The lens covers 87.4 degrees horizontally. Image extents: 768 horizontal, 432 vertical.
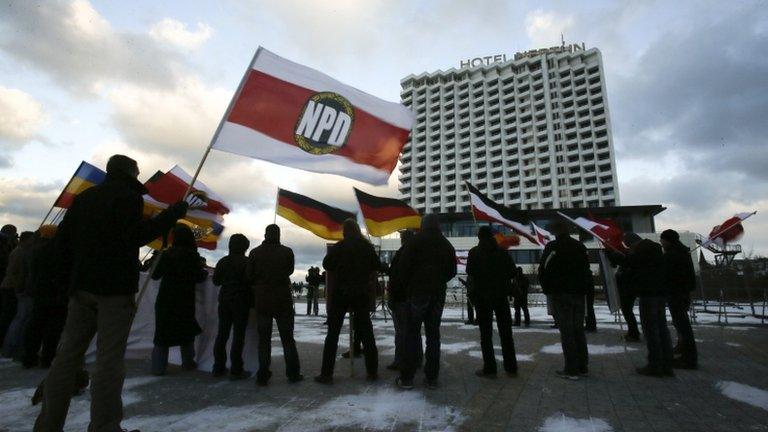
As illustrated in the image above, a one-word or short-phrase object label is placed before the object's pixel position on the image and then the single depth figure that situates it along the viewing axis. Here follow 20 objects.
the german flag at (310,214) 10.04
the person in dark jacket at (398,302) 5.18
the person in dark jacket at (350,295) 4.68
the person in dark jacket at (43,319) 5.06
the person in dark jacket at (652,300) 4.97
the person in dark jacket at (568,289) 4.95
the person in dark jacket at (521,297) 10.79
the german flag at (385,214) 9.86
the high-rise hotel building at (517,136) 84.06
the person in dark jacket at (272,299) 4.64
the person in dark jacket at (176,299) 4.98
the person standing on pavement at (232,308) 4.89
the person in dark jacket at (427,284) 4.55
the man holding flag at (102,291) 2.59
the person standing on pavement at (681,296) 5.46
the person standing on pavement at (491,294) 4.95
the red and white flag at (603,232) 8.17
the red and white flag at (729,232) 9.77
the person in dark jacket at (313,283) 15.27
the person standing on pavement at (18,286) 5.76
